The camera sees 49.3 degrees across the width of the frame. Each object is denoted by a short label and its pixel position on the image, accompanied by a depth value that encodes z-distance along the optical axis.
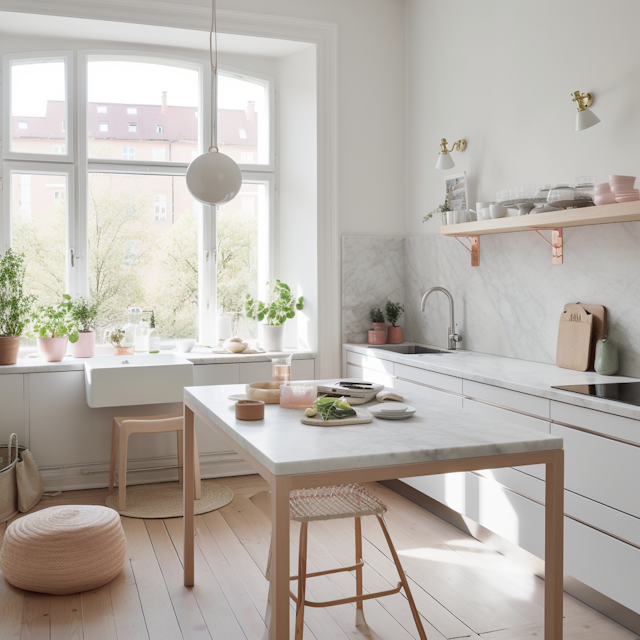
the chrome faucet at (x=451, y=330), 4.31
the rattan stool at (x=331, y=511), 2.28
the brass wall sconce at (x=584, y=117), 3.07
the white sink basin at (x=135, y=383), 3.99
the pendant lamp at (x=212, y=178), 2.79
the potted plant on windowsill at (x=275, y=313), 4.85
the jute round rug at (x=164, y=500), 3.89
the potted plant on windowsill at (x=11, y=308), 4.15
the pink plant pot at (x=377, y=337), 4.70
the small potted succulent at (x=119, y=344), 4.62
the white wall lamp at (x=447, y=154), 4.20
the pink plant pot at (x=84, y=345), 4.51
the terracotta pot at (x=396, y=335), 4.78
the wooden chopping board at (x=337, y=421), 2.14
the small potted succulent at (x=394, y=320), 4.79
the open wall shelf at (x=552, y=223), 2.80
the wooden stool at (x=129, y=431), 3.93
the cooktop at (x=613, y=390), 2.54
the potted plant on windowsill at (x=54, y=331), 4.28
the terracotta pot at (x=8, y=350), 4.14
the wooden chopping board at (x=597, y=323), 3.19
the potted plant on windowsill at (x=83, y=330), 4.48
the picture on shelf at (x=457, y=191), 4.23
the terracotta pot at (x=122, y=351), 4.63
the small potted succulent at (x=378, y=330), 4.71
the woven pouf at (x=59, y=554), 2.87
